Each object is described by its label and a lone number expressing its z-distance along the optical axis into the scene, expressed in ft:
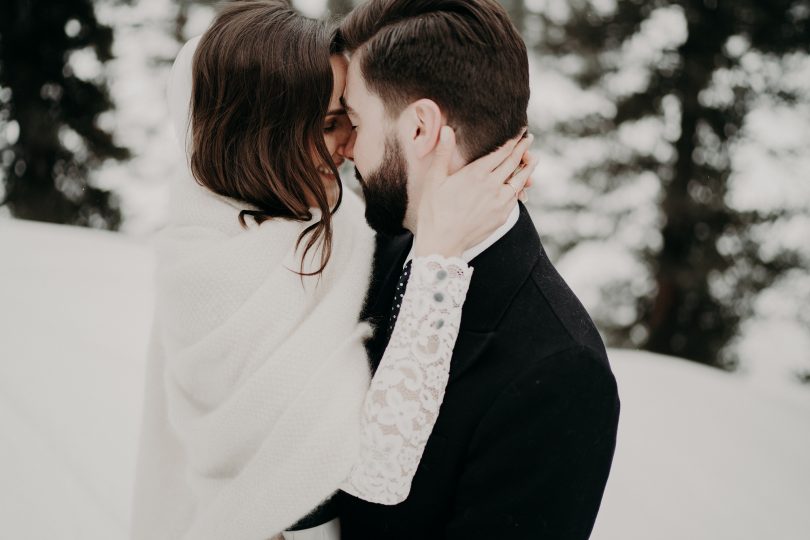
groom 4.59
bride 4.82
